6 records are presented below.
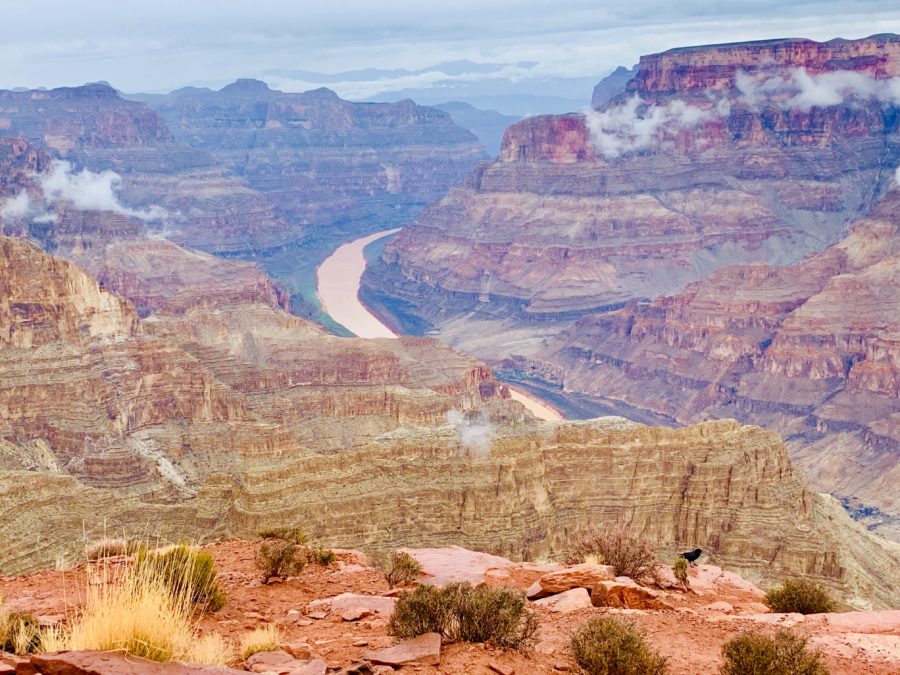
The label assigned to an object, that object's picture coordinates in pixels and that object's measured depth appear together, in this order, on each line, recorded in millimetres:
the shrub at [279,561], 23891
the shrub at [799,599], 24844
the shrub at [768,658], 15992
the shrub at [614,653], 15883
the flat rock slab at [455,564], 26334
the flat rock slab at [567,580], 23375
